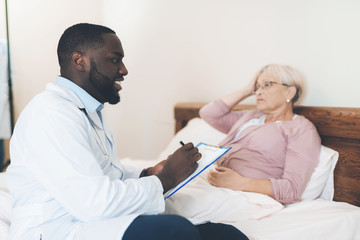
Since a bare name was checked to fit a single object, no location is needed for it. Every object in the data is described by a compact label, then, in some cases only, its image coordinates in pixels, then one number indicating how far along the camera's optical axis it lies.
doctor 0.85
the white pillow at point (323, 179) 1.50
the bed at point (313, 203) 1.22
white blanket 1.30
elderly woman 1.46
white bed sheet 1.18
